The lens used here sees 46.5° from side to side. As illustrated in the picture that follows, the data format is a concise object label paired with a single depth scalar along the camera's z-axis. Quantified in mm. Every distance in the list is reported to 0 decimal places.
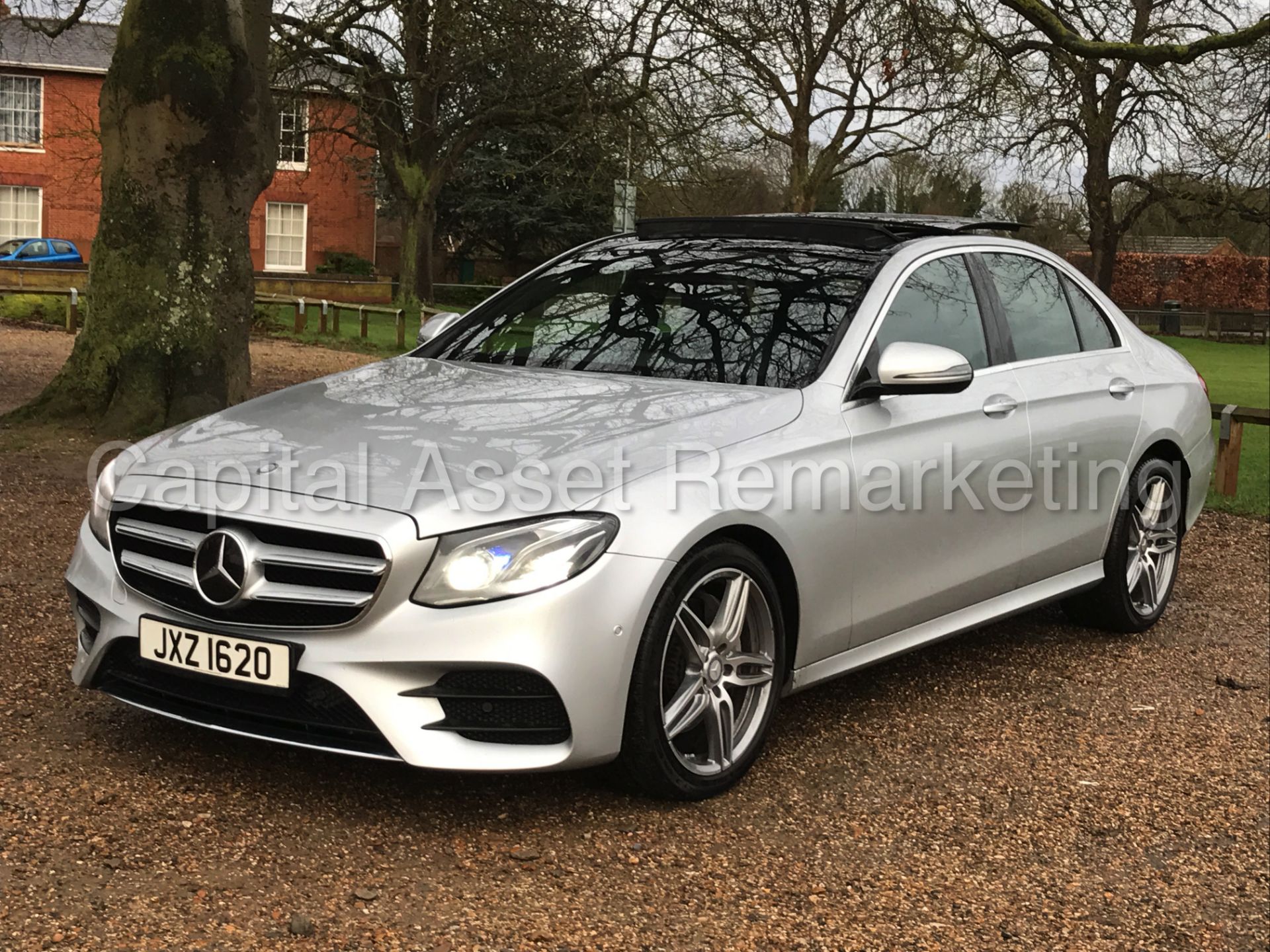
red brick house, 42438
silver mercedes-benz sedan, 3744
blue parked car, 39719
